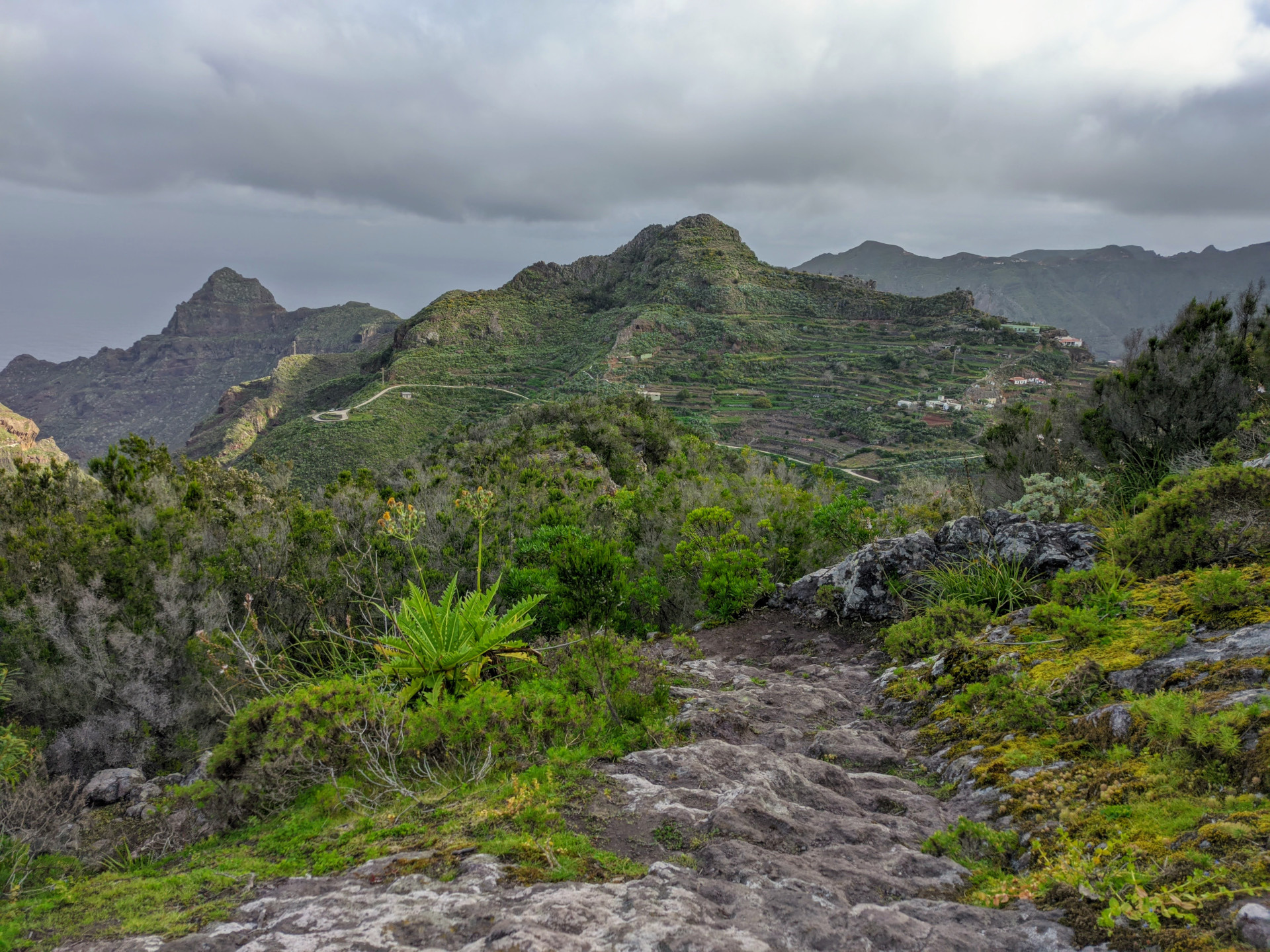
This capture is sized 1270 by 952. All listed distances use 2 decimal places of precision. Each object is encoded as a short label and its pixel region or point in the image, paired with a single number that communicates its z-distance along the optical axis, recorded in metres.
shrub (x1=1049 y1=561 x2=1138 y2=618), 4.30
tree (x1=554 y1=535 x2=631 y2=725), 6.32
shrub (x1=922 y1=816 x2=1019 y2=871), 2.46
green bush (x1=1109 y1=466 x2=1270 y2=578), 4.09
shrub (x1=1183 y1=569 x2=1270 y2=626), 3.36
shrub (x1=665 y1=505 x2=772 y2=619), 7.38
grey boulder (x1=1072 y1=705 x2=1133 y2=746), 2.78
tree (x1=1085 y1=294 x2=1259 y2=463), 7.75
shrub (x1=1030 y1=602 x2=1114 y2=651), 3.70
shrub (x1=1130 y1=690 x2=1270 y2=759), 2.30
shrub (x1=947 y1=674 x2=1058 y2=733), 3.32
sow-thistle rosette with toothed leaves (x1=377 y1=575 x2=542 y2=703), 4.38
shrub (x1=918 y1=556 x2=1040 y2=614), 5.30
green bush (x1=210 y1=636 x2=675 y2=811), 3.62
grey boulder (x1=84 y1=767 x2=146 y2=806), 4.41
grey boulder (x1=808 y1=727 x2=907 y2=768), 3.72
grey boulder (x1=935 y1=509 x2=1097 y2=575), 5.45
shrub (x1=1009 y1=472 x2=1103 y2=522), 6.66
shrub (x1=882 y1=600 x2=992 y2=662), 5.09
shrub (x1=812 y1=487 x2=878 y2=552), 8.25
